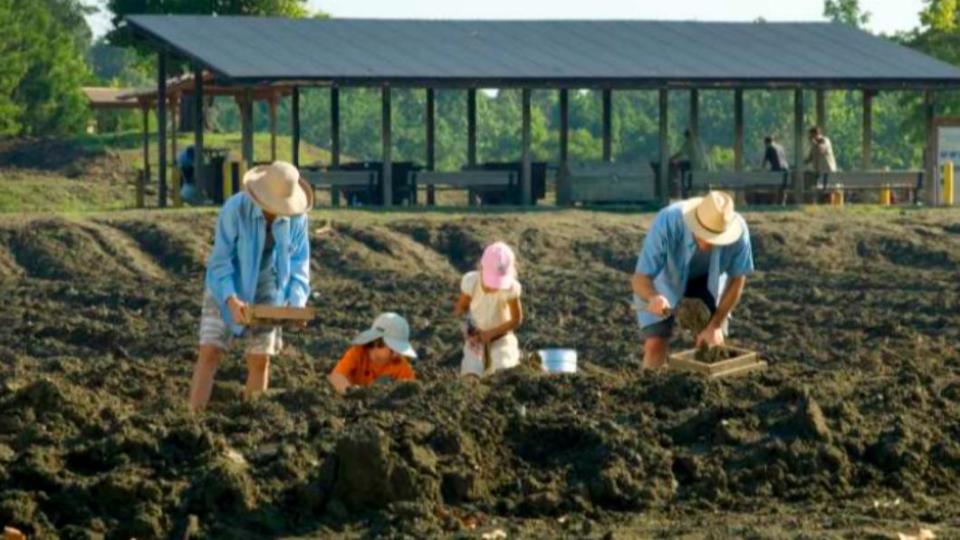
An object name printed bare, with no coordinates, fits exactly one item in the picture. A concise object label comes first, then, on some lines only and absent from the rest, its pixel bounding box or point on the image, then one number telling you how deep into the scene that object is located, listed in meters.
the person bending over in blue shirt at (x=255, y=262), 14.70
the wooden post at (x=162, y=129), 39.06
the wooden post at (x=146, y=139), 45.56
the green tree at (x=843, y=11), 84.75
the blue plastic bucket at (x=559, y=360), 17.89
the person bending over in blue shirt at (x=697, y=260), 15.34
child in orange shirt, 15.67
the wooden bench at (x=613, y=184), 38.56
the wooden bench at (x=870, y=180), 40.12
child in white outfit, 16.20
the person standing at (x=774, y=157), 41.22
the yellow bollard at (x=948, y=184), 40.21
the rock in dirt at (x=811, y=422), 13.42
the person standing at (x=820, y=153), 41.00
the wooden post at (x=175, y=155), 38.00
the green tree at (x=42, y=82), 58.47
